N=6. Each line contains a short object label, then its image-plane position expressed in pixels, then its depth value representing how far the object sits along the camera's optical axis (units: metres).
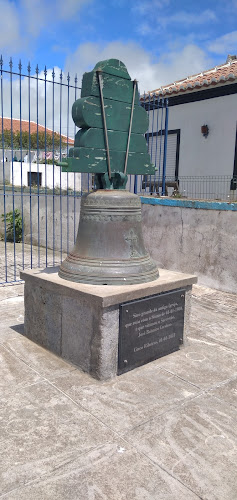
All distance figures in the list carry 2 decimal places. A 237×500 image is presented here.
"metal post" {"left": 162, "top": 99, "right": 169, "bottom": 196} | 8.11
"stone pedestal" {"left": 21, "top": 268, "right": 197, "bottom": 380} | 3.31
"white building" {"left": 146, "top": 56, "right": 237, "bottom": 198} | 10.62
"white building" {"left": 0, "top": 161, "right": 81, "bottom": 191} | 21.88
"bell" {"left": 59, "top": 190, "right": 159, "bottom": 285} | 3.61
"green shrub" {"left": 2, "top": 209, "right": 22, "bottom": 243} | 11.85
